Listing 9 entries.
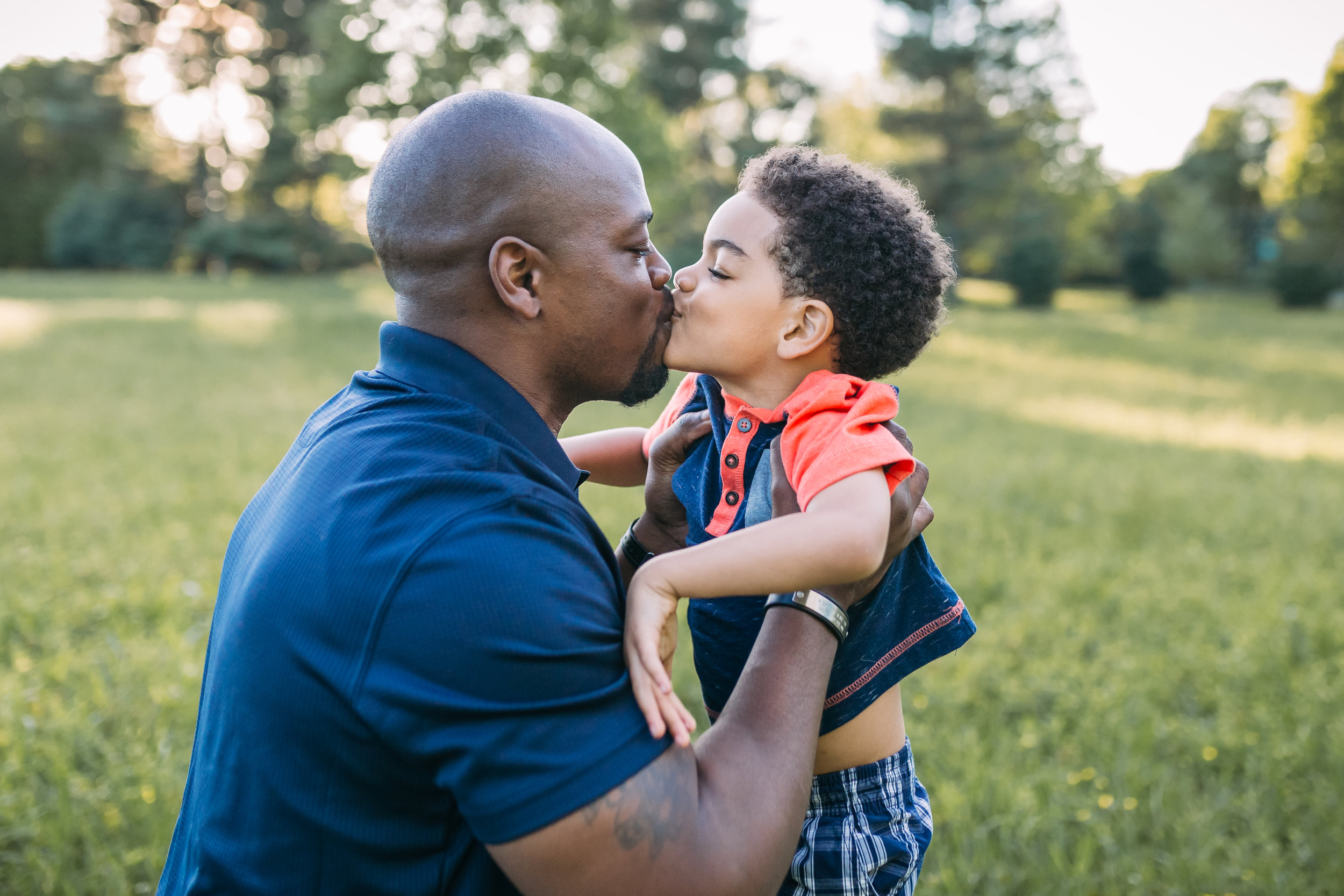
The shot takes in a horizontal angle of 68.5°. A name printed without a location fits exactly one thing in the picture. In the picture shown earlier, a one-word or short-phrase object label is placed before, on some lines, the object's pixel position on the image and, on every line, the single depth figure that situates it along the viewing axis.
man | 1.25
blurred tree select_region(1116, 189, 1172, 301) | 42.06
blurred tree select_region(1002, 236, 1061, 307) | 36.97
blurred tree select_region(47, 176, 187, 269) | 42.72
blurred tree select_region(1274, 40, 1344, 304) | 38.22
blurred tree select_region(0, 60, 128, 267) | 44.78
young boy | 1.96
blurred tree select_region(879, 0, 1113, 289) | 38.50
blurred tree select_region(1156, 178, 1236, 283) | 51.38
